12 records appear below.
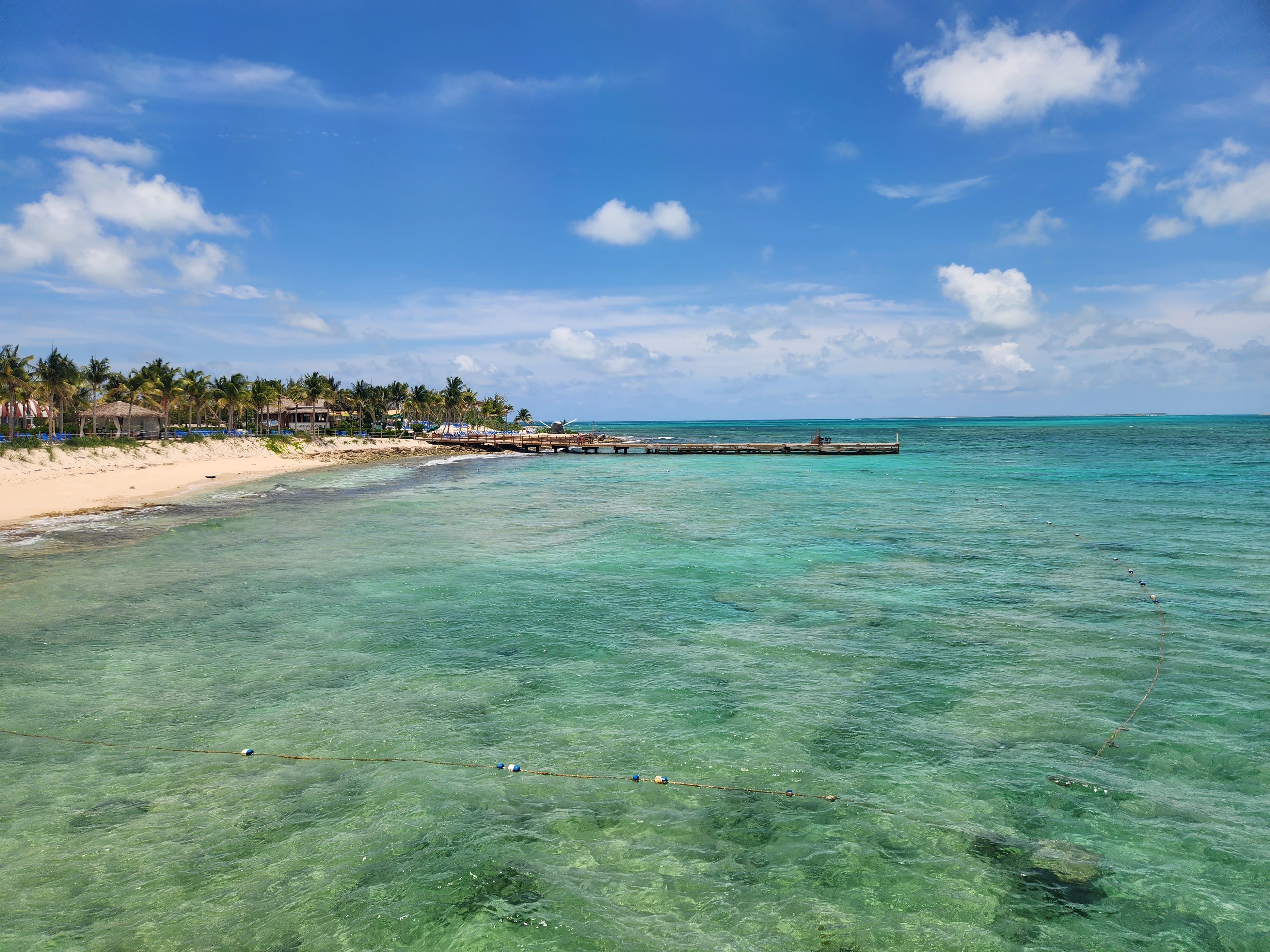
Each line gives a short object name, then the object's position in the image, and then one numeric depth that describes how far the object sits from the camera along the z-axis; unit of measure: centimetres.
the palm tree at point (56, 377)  5259
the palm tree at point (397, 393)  11288
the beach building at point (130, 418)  6619
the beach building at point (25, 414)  6312
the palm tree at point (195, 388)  7281
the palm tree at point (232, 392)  7475
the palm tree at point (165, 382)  6831
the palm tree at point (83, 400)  6172
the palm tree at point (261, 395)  7806
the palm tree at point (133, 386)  6669
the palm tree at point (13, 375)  4994
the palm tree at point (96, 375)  6050
